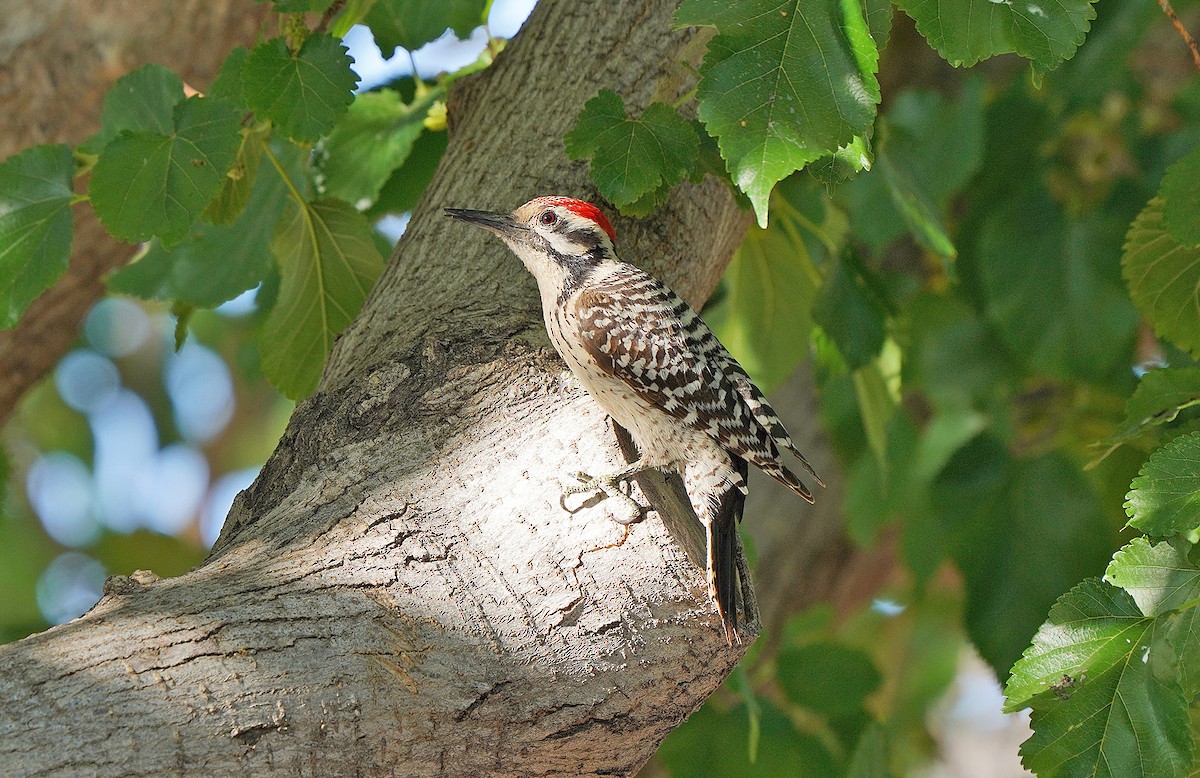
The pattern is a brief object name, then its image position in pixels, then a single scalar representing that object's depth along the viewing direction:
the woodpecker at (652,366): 5.02
